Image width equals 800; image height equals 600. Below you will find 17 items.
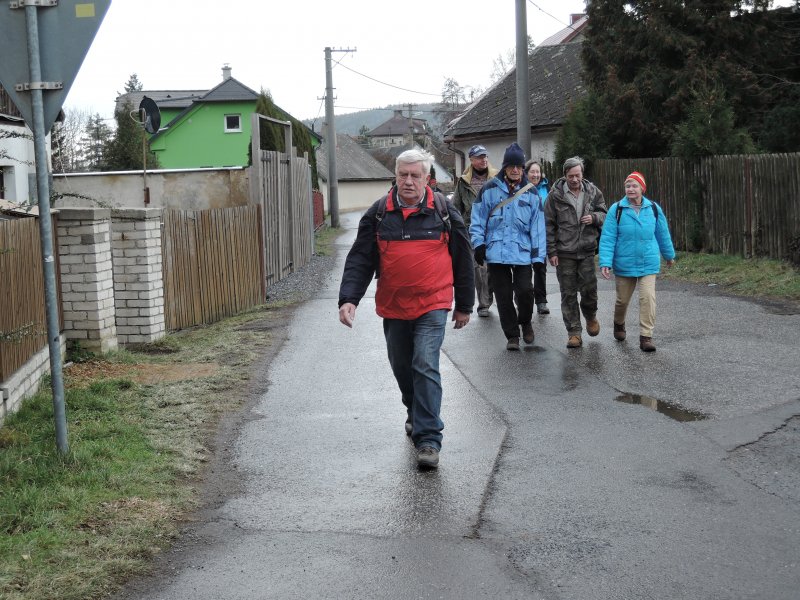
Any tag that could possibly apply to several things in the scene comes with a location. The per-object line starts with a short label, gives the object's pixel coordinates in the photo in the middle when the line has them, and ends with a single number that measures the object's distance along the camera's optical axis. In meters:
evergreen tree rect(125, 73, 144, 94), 114.06
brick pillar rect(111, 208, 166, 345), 10.25
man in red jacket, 6.07
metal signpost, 5.44
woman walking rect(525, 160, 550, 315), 11.73
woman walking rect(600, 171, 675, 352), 9.58
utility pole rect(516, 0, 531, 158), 21.12
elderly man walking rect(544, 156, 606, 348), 9.92
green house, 58.03
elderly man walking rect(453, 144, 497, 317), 11.22
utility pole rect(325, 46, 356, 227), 42.09
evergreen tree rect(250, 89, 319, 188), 21.27
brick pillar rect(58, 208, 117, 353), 9.16
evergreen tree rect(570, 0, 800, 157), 20.92
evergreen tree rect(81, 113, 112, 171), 54.97
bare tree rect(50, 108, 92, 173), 37.99
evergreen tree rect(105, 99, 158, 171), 40.44
